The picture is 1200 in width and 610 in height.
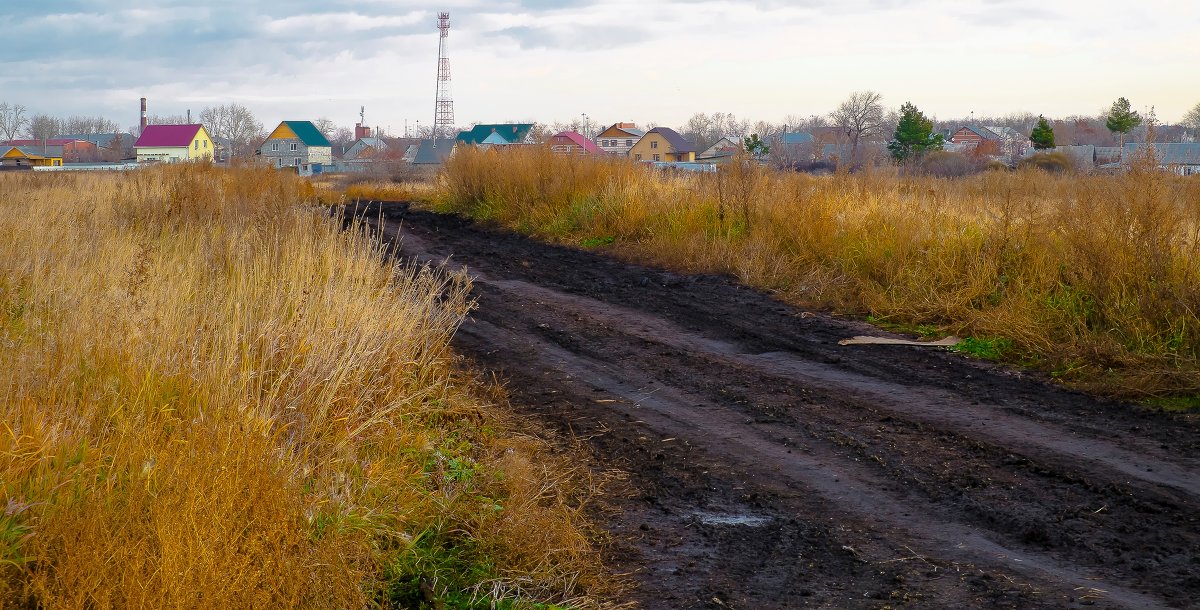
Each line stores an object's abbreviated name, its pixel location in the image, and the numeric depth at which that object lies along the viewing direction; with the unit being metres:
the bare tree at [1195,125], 56.49
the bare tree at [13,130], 112.30
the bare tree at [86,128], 130.75
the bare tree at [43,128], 123.69
